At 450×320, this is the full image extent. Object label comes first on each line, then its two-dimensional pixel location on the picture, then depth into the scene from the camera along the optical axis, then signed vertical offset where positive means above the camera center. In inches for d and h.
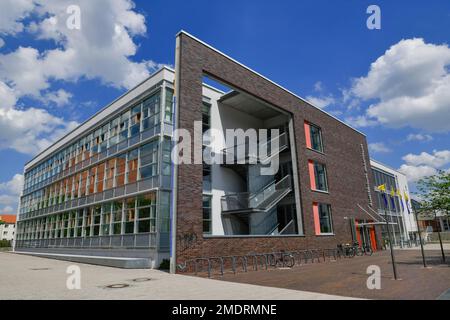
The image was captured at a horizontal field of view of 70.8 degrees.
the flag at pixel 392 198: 1636.0 +188.0
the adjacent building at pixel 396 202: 1568.7 +163.8
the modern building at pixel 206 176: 639.1 +174.6
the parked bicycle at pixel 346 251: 919.7 -45.1
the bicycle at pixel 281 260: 657.6 -47.4
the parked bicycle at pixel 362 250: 973.5 -48.3
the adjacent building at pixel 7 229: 4063.2 +220.5
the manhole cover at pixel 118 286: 380.2 -51.6
